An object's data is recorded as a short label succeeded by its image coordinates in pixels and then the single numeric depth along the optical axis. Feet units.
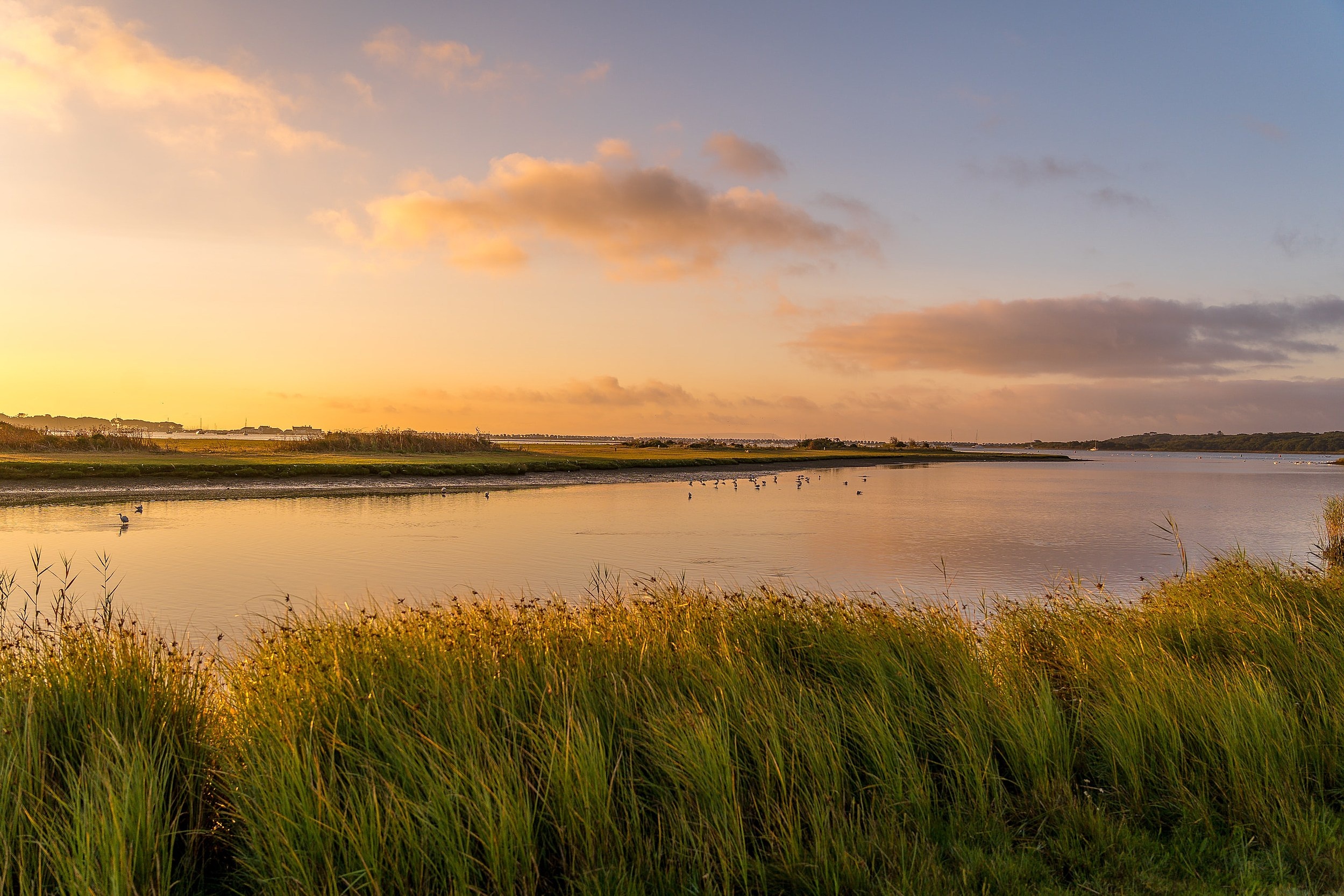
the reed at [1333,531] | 63.57
